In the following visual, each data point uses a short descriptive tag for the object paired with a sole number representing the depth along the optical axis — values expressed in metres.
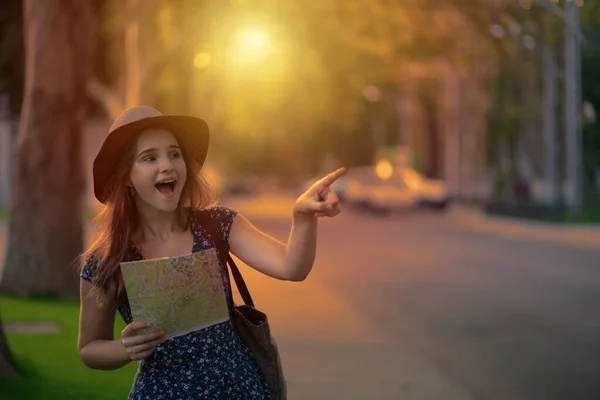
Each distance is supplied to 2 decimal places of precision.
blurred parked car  46.00
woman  3.51
